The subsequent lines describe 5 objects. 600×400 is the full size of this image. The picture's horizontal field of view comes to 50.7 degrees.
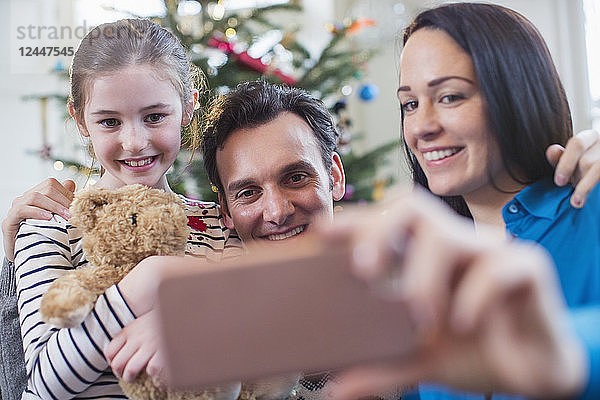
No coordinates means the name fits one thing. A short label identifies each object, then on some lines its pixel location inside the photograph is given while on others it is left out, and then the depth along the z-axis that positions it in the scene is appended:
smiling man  1.14
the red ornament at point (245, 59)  2.32
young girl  0.84
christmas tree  2.28
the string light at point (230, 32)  2.41
